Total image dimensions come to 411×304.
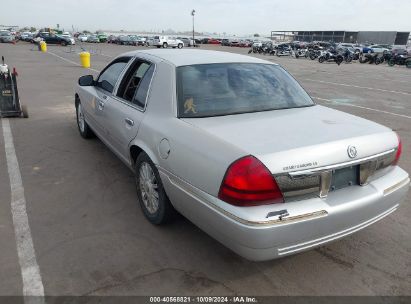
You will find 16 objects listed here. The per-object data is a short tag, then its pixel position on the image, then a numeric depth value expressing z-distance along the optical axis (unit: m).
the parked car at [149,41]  57.47
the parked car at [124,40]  62.69
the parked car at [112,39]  68.19
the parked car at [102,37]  69.12
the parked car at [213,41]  73.85
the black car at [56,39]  49.58
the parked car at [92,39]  67.75
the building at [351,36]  94.12
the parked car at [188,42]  57.06
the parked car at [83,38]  67.36
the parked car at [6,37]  54.16
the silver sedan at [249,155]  2.33
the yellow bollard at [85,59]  19.06
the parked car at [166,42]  51.84
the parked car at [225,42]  68.06
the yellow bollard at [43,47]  34.84
